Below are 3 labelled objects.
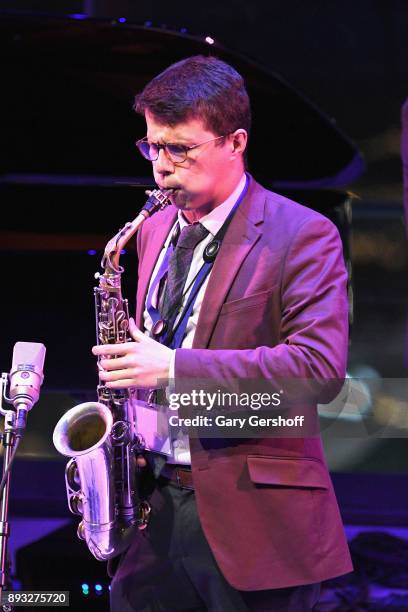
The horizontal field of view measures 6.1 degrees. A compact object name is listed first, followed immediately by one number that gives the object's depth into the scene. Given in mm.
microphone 6476
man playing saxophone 6446
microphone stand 6434
